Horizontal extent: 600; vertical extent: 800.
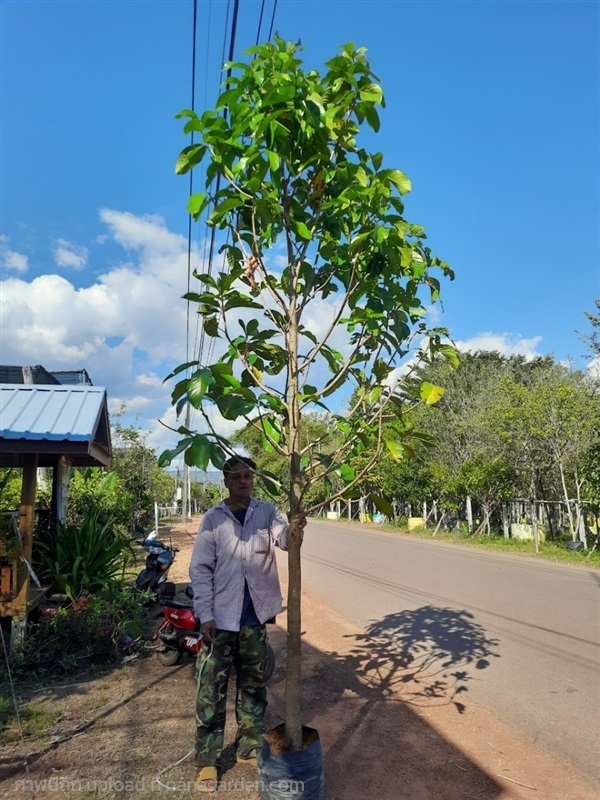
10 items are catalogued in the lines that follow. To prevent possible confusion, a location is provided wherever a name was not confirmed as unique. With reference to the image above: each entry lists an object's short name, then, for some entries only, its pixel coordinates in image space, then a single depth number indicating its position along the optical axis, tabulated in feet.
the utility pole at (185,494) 93.62
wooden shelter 16.53
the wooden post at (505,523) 69.09
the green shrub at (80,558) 21.11
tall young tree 8.71
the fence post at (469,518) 74.33
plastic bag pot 8.72
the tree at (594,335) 56.54
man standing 10.50
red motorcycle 17.40
